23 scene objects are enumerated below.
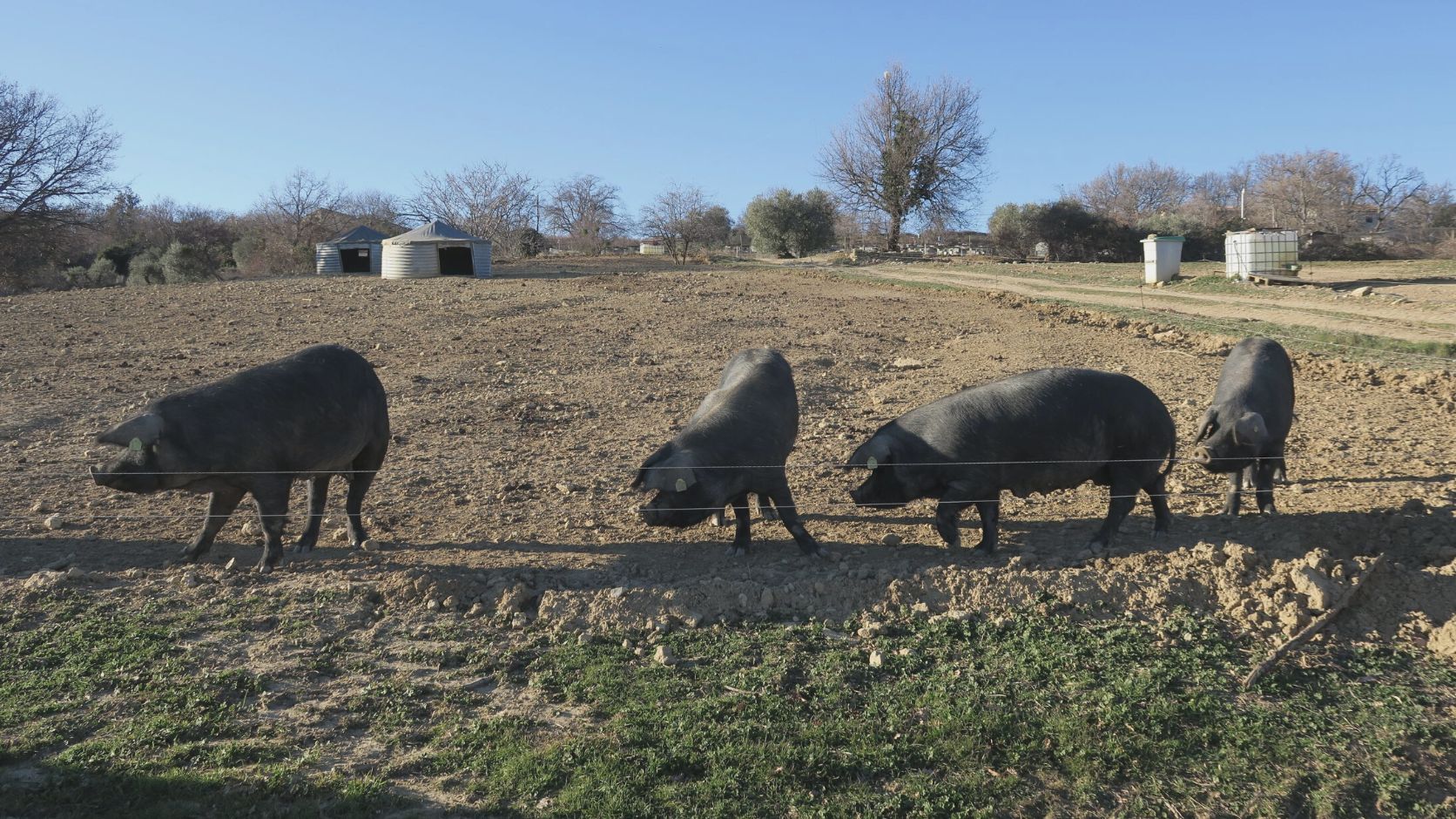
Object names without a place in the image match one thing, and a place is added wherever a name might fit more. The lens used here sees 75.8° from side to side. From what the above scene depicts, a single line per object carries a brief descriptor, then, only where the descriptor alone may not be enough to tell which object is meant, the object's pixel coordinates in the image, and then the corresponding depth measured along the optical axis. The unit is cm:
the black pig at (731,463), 768
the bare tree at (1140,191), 9094
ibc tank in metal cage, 2839
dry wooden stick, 580
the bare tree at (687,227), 5721
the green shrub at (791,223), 5762
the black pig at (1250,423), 914
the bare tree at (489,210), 6612
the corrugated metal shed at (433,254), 3759
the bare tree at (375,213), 6894
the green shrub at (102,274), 4203
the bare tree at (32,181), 3988
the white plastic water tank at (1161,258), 3095
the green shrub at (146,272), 4116
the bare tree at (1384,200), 6112
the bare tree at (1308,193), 5741
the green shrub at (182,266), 3966
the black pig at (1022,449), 828
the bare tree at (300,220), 6188
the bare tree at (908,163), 6078
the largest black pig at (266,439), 750
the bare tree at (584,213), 8175
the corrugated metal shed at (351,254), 4175
